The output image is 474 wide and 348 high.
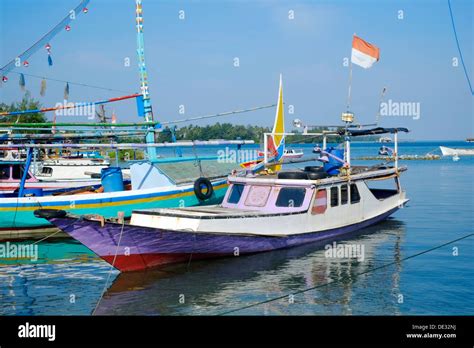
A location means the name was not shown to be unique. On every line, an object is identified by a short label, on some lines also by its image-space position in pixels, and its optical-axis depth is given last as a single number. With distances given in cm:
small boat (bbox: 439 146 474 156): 8706
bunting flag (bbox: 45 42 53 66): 2612
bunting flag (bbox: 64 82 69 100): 2874
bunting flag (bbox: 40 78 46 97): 2954
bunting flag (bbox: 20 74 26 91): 2690
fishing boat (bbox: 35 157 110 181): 3738
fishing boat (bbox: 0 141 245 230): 2095
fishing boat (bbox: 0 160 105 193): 2532
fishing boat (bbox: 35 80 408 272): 1511
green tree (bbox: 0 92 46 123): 5869
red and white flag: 2083
